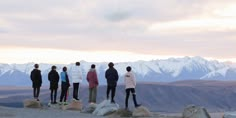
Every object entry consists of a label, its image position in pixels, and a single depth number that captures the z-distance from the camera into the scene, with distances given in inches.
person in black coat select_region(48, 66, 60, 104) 1201.4
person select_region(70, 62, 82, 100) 1168.8
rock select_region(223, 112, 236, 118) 977.6
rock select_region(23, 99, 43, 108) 1239.5
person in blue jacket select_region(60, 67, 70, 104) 1198.3
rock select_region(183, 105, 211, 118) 964.0
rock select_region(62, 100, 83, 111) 1199.5
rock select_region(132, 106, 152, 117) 1035.3
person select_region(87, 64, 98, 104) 1165.7
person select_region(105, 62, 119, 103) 1083.9
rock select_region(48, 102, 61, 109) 1225.3
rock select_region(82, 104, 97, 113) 1155.3
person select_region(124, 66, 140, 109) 1055.6
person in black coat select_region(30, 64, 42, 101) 1197.1
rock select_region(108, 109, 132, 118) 1044.2
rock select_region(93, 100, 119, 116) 1080.2
